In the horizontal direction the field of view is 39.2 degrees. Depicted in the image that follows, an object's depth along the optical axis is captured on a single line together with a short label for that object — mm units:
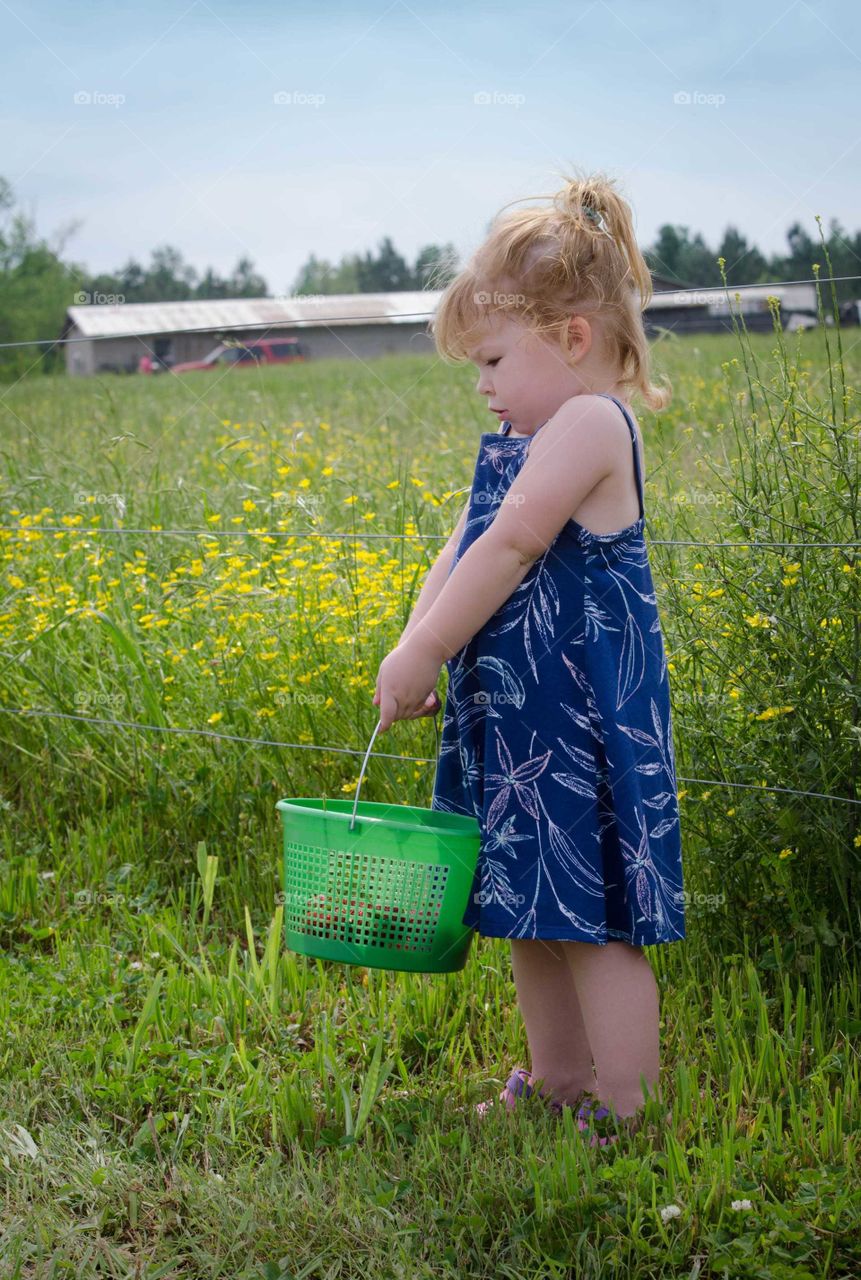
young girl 1681
